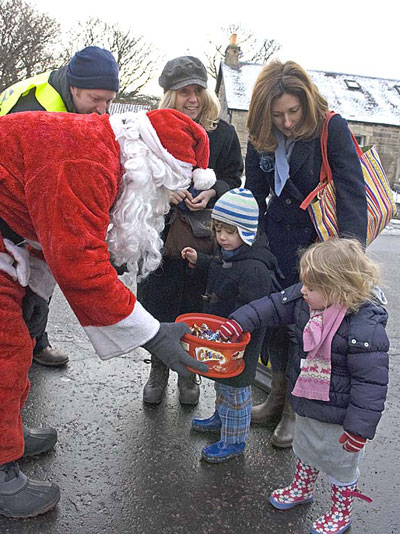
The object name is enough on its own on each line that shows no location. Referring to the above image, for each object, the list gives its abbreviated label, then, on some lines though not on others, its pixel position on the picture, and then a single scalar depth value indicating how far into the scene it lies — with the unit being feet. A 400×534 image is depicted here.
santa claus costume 5.42
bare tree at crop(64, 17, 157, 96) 92.02
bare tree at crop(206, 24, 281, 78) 112.57
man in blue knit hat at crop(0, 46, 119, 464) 9.09
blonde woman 9.75
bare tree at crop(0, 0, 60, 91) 66.33
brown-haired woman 8.35
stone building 81.10
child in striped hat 8.20
